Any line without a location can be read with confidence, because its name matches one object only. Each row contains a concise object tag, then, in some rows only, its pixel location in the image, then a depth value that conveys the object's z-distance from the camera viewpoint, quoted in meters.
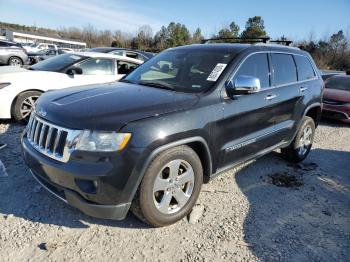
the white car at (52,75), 5.84
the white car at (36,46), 34.74
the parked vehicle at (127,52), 11.18
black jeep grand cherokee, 2.67
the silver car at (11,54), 17.22
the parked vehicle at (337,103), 8.56
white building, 66.38
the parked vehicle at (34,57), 20.09
